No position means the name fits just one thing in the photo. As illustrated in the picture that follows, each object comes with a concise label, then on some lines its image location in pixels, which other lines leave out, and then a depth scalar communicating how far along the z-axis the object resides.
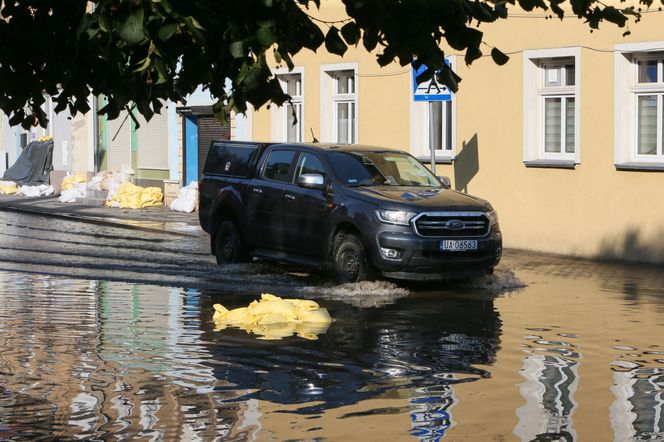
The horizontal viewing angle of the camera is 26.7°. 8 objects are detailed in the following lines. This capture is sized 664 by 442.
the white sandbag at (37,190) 41.59
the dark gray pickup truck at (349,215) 15.71
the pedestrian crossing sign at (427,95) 19.66
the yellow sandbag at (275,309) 13.25
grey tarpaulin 45.16
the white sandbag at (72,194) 38.12
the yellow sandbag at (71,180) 40.56
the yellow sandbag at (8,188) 43.84
